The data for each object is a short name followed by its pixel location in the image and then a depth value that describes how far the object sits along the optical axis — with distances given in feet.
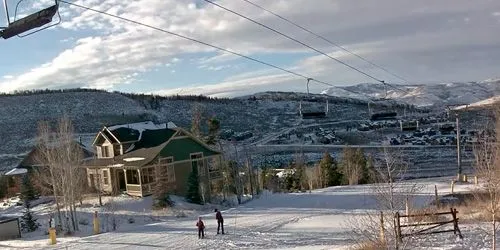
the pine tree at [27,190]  137.54
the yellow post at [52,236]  91.66
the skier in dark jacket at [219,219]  88.89
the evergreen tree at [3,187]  176.55
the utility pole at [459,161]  152.66
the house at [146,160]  147.74
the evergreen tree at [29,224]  111.24
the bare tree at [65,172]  112.06
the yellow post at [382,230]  61.06
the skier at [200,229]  86.53
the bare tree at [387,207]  58.54
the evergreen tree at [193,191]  146.20
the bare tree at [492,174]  60.22
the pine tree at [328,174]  197.06
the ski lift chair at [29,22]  28.68
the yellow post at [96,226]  101.34
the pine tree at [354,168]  189.92
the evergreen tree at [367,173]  193.22
